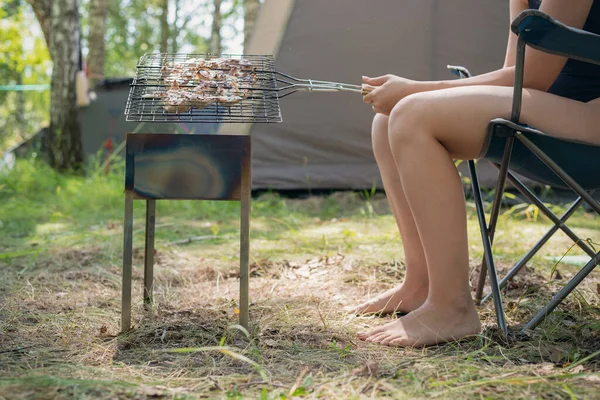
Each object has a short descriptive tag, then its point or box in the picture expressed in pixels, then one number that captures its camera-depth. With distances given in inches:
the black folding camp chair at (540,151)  57.6
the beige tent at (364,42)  179.2
